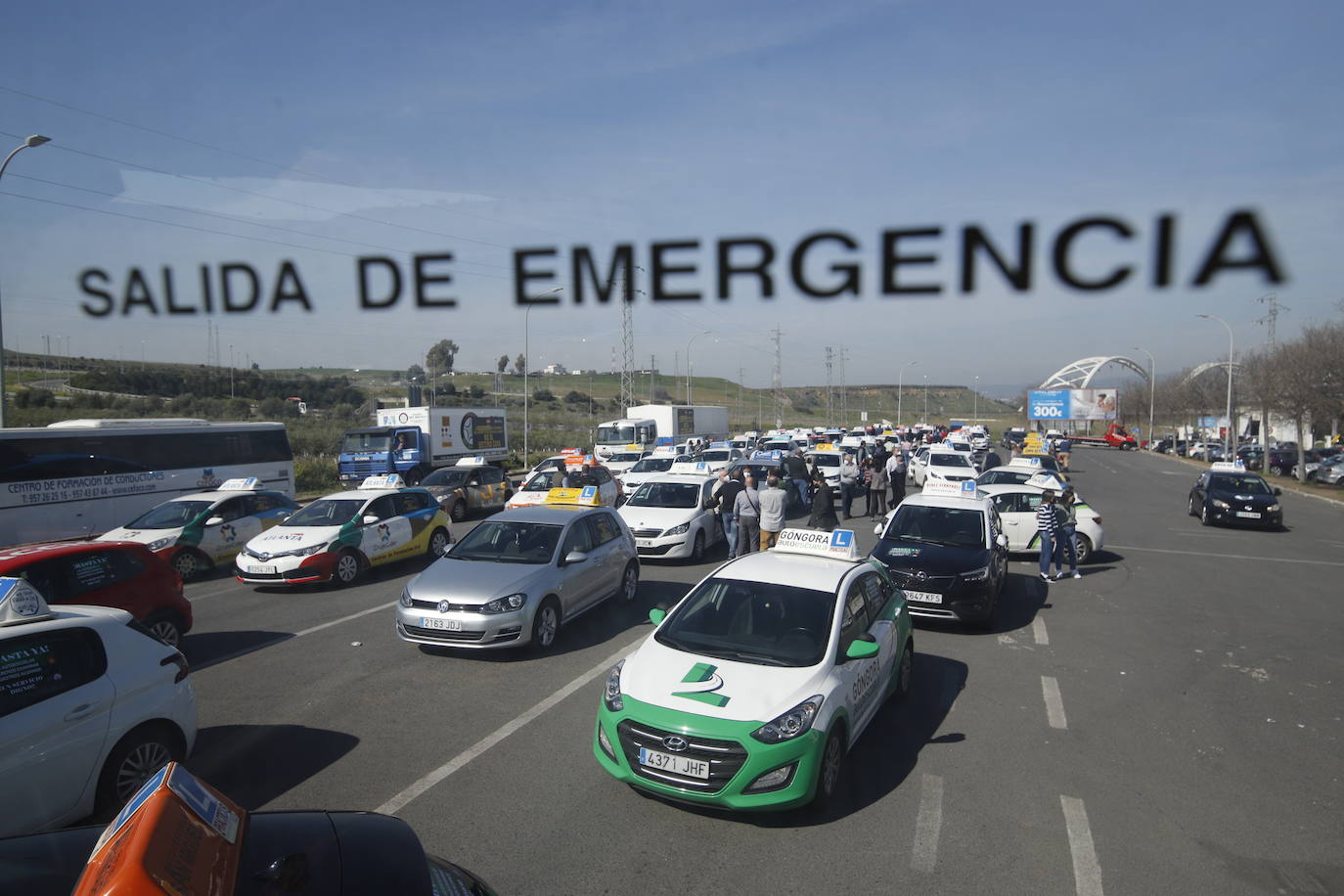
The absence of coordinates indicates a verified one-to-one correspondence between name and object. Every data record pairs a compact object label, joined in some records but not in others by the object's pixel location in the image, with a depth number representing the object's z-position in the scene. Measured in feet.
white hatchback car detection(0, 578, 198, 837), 14.48
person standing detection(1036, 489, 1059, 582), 41.57
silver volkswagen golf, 26.71
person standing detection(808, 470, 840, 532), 44.52
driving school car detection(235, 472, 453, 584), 38.93
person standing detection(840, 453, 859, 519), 67.92
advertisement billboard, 282.36
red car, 24.98
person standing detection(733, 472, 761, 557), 43.38
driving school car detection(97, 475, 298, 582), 43.57
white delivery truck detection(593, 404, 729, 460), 131.03
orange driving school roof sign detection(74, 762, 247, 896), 6.41
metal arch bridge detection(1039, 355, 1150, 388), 386.11
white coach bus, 51.93
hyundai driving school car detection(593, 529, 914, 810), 15.72
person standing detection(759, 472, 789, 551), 42.09
